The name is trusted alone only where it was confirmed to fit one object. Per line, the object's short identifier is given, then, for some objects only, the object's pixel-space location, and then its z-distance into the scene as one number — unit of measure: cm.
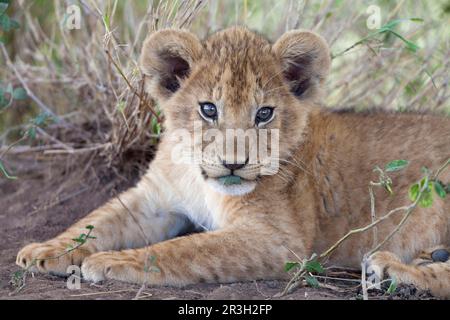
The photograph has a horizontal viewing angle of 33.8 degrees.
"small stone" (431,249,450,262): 385
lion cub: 350
